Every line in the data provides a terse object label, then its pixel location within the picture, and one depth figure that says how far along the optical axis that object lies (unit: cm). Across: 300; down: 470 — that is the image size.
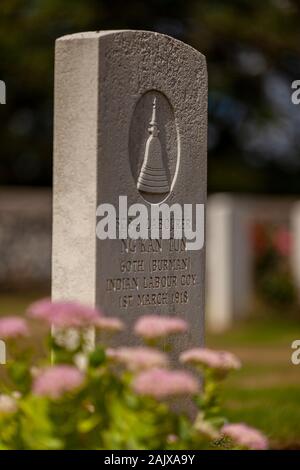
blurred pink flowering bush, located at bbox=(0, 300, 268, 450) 423
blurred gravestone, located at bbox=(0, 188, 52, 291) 2020
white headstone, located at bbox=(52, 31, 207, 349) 590
